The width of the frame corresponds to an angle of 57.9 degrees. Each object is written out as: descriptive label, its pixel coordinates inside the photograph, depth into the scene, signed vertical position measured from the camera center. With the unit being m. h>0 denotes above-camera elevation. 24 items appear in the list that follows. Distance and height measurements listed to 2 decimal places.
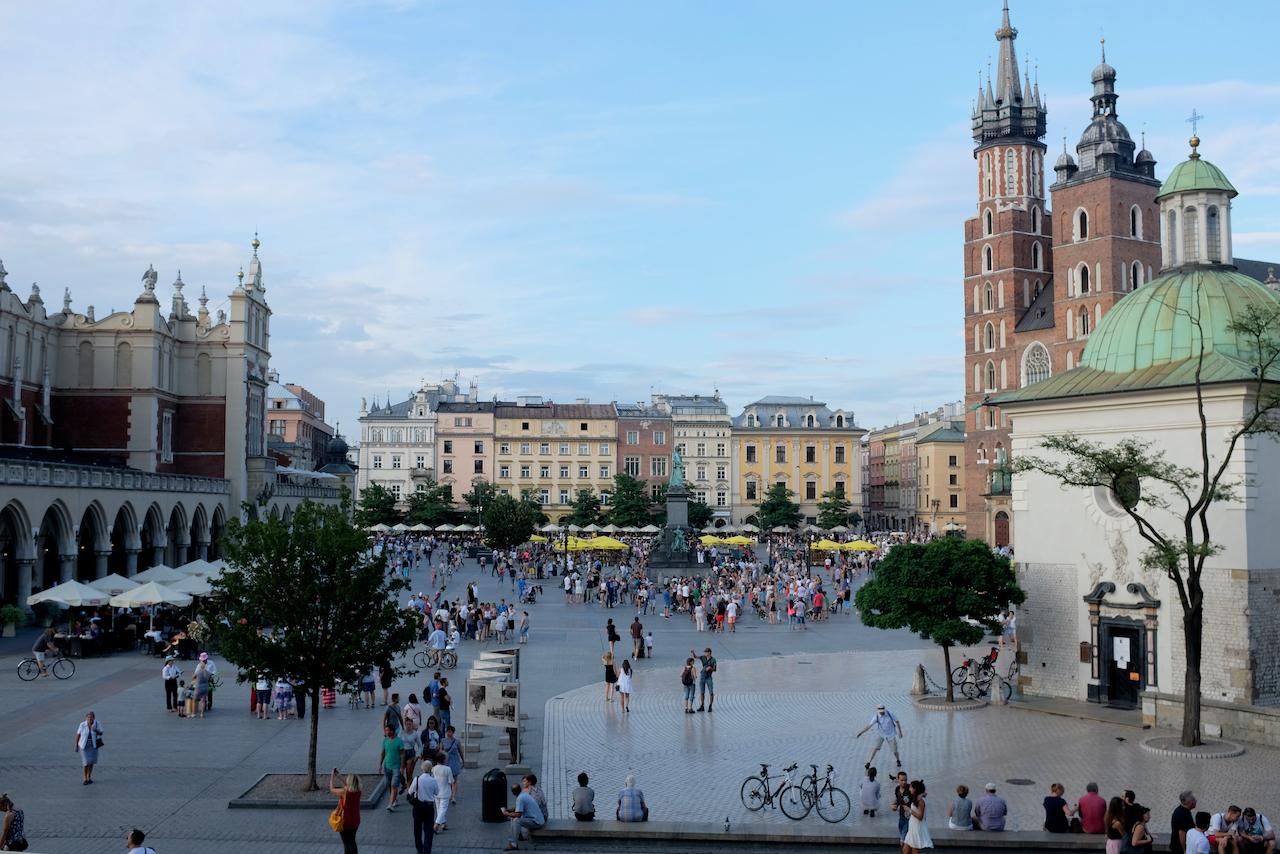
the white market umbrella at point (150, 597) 29.86 -2.22
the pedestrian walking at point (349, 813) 12.95 -3.38
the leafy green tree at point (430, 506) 93.88 +0.45
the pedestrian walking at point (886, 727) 18.33 -3.44
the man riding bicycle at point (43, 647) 26.08 -3.10
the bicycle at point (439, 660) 28.59 -3.68
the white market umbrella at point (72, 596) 29.94 -2.17
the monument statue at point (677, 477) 61.72 +1.91
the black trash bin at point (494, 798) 15.42 -3.82
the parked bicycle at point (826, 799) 15.55 -4.03
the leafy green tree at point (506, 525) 68.06 -0.81
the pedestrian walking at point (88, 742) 16.58 -3.30
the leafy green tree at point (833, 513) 100.69 -0.23
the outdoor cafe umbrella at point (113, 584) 30.95 -1.96
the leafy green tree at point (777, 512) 99.19 -0.13
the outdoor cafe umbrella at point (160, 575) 33.91 -1.88
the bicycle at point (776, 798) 15.64 -3.96
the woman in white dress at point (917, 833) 12.88 -3.59
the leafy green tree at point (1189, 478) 19.94 +0.60
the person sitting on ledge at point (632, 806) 14.94 -3.82
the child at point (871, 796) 15.59 -3.85
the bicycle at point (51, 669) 26.08 -3.62
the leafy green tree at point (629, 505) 94.22 +0.49
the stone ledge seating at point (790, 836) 14.43 -4.10
